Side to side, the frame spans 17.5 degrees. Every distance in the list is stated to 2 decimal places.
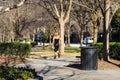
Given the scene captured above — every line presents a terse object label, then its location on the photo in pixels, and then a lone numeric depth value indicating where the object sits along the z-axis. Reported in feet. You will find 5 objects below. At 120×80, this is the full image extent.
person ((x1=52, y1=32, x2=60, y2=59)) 81.70
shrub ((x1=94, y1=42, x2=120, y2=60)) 72.97
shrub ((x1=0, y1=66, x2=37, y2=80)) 47.26
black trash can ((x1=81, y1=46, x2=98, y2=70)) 57.41
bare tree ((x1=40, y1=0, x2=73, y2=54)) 99.14
